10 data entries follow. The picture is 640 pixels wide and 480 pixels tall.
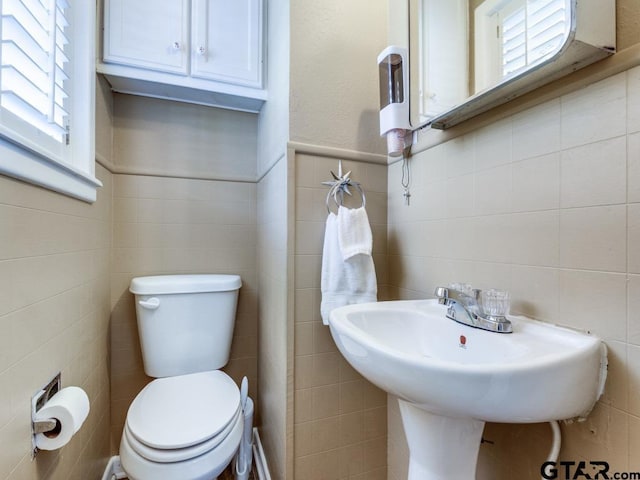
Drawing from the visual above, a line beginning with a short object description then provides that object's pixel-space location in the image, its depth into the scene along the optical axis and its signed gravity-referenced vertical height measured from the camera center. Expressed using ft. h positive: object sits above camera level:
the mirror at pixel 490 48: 1.84 +1.49
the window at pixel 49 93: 2.24 +1.35
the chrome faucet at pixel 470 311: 2.17 -0.58
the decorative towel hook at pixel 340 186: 3.54 +0.62
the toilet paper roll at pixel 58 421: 2.42 -1.50
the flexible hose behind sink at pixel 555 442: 2.04 -1.39
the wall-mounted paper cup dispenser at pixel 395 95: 3.32 +1.60
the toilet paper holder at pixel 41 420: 2.39 -1.46
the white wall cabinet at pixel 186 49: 3.88 +2.57
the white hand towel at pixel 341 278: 3.28 -0.44
